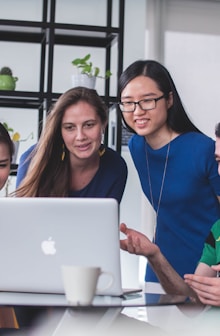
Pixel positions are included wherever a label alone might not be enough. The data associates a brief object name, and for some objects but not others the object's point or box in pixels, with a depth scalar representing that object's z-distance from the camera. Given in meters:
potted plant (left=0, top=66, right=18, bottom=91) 4.19
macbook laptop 1.72
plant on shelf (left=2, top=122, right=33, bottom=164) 4.21
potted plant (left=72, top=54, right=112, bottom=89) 4.14
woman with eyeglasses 2.76
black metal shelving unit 4.19
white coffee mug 1.49
